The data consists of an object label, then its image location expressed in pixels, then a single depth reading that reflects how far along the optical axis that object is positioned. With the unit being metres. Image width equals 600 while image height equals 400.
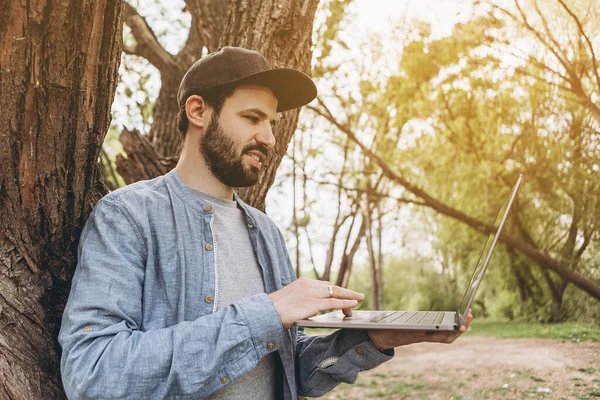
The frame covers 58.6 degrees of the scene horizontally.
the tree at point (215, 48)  2.87
